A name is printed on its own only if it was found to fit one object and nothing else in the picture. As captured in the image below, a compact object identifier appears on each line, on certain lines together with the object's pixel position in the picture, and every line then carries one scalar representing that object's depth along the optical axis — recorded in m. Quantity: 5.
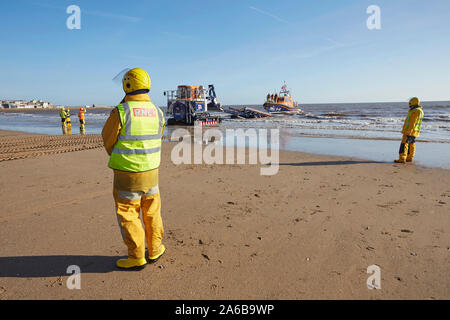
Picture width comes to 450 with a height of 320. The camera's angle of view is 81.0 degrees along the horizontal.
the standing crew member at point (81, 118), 18.03
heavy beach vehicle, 23.02
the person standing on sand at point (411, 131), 8.34
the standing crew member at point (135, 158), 2.59
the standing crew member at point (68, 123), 18.14
